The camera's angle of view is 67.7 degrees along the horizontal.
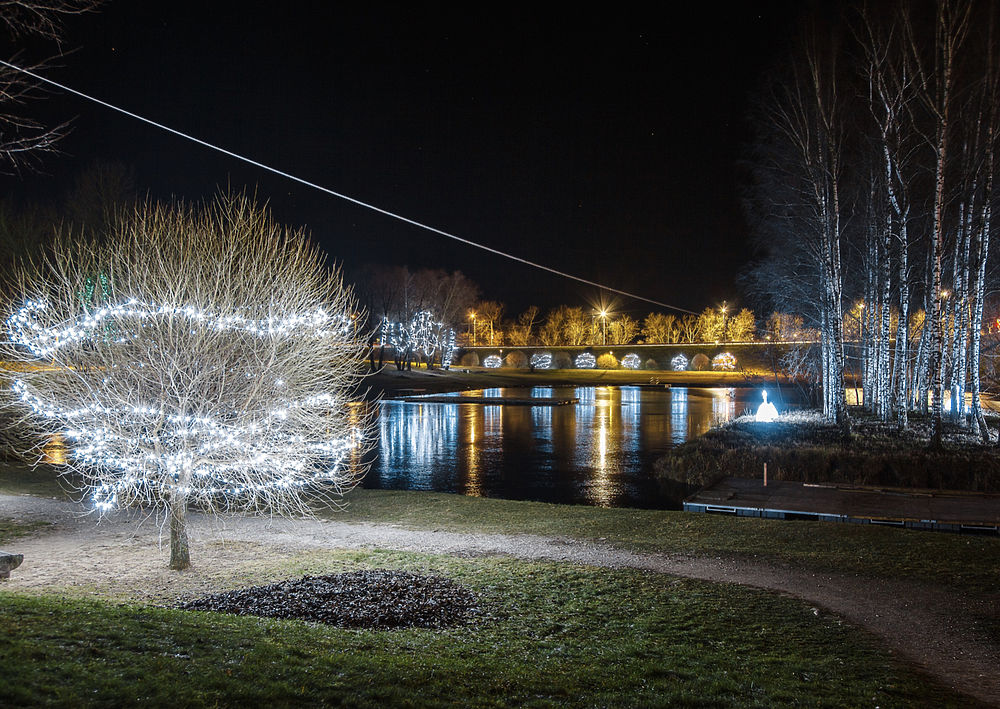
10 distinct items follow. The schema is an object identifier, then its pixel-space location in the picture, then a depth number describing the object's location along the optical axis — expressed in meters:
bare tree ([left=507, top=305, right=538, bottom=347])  139.12
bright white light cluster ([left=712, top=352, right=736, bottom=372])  96.69
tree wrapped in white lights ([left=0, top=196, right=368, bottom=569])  9.86
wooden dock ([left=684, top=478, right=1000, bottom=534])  13.95
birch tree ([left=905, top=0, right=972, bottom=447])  19.36
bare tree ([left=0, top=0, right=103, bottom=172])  9.07
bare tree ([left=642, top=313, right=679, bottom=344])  145.25
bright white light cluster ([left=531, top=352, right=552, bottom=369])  107.06
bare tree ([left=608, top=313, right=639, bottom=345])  140.25
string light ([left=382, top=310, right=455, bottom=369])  75.38
